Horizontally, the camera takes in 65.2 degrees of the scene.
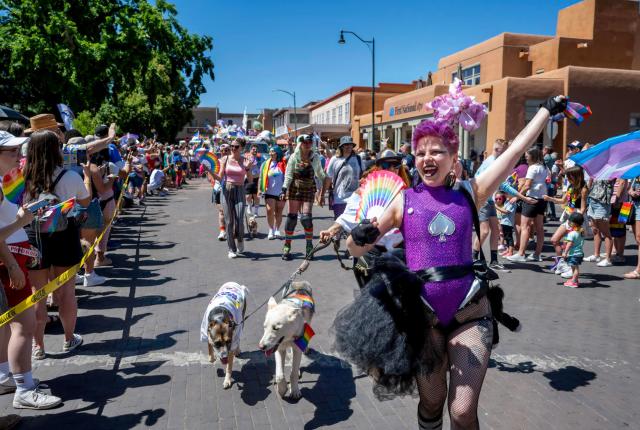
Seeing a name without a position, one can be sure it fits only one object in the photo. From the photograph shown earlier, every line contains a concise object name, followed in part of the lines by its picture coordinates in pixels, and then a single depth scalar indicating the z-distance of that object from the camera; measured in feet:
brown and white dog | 13.58
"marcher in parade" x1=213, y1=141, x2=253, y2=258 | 29.66
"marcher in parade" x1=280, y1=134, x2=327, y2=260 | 29.91
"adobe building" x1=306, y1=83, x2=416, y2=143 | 161.79
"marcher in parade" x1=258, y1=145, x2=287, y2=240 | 34.91
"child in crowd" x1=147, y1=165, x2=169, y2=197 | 61.73
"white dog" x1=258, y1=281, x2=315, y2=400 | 12.88
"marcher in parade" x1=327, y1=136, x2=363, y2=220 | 27.40
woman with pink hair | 8.21
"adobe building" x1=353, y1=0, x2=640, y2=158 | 78.28
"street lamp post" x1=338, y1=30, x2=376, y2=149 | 96.49
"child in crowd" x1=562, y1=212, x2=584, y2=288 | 24.54
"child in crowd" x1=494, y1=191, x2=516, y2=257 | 30.68
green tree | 63.00
